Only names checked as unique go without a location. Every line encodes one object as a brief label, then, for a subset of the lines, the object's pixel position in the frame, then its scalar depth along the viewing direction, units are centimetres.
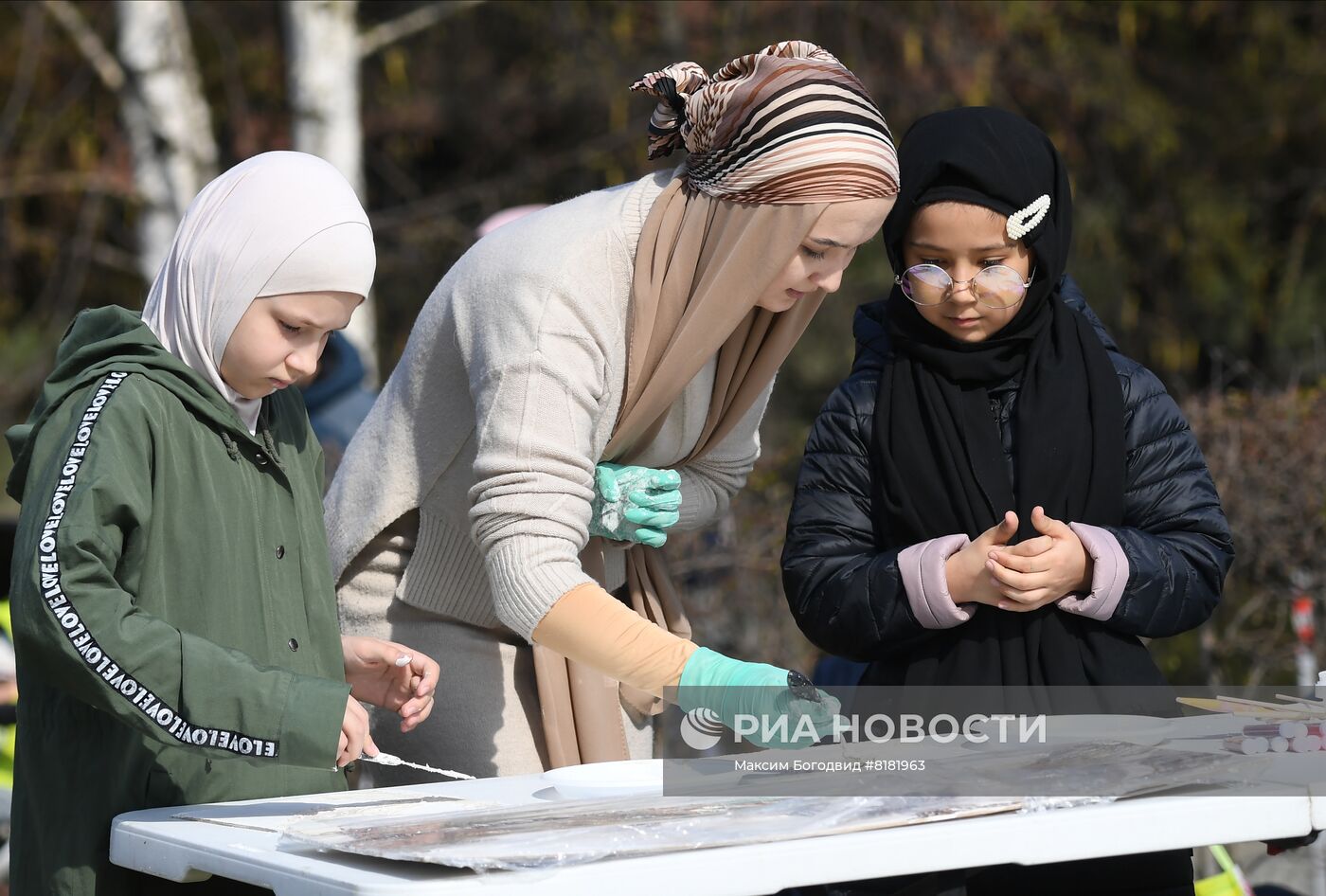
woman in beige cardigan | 357
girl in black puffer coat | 367
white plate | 334
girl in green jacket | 324
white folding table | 302
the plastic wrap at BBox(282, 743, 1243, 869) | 306
